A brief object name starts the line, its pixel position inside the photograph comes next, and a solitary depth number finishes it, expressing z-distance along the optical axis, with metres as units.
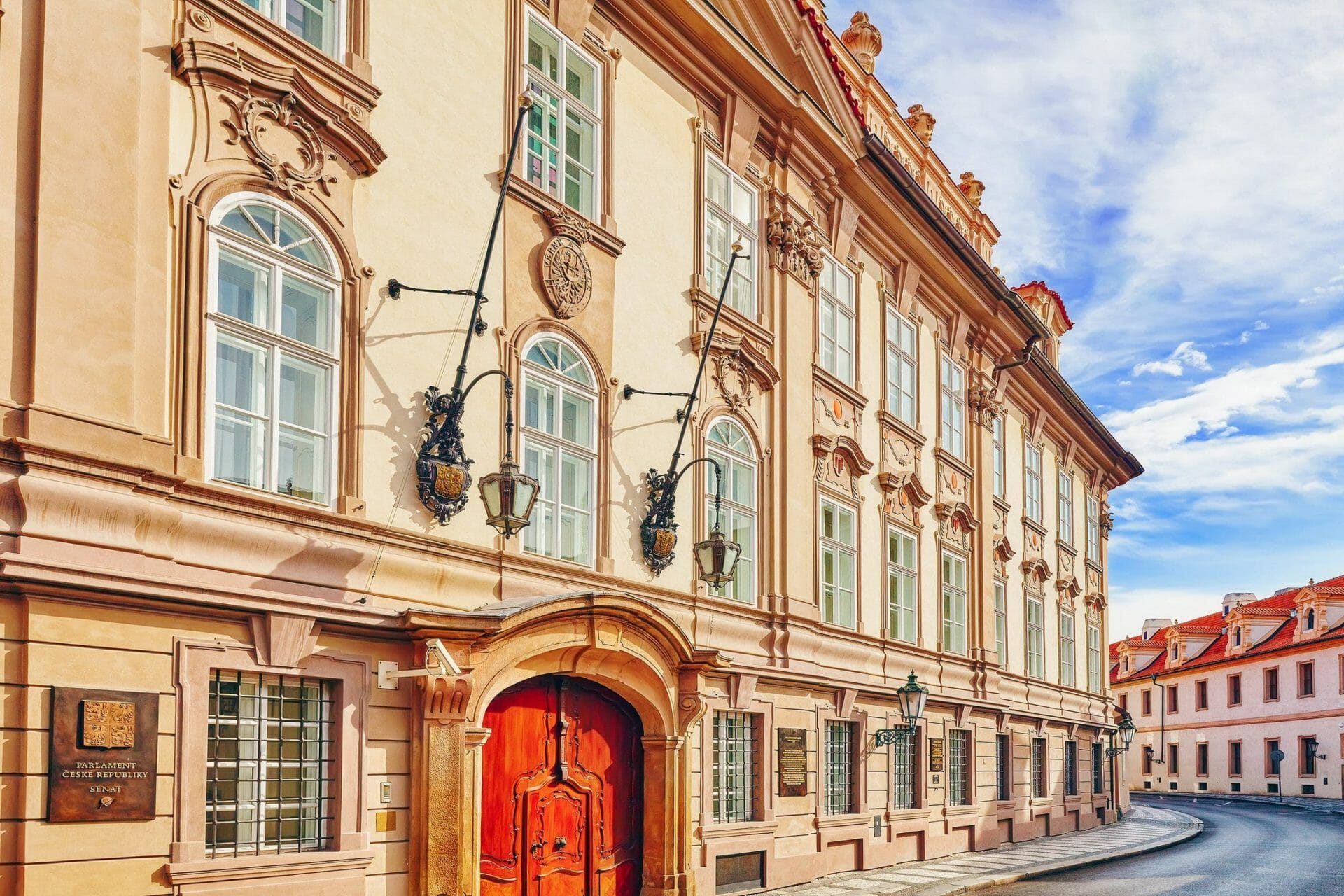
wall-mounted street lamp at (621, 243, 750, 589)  16.94
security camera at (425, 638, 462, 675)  12.75
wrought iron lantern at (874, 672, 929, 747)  22.72
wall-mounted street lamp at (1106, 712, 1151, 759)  39.78
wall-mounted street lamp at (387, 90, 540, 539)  13.12
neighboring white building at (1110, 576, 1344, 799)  62.25
